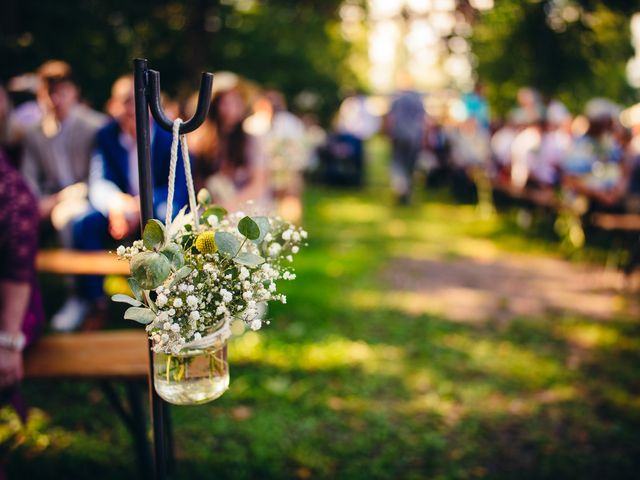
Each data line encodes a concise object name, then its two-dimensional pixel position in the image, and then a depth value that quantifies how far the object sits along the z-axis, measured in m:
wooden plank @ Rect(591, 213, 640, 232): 5.98
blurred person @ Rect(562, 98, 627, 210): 6.55
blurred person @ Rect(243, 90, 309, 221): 6.89
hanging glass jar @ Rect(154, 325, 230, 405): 1.48
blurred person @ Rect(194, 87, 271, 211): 4.58
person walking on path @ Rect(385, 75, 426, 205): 11.57
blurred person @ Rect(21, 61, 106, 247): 4.80
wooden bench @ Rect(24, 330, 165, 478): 2.42
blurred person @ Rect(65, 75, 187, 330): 4.38
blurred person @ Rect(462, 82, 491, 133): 12.93
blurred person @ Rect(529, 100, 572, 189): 8.55
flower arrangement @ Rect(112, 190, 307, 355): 1.34
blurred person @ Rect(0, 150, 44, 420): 2.16
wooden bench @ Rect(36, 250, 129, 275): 3.83
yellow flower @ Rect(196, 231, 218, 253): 1.42
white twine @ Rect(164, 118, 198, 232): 1.41
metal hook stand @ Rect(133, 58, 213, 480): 1.38
